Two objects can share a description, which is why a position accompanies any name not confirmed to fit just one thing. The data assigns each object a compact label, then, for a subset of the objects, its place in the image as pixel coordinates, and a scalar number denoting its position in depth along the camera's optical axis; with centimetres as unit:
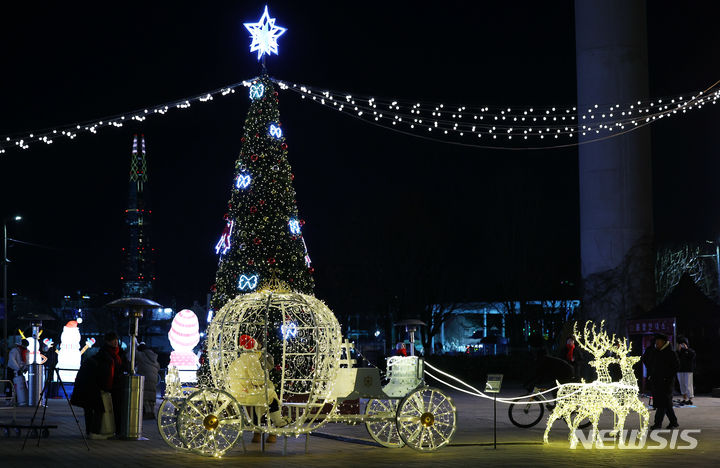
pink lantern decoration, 2567
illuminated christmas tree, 2162
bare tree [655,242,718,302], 5006
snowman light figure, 2764
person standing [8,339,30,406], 2405
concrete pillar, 3809
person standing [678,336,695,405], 2339
